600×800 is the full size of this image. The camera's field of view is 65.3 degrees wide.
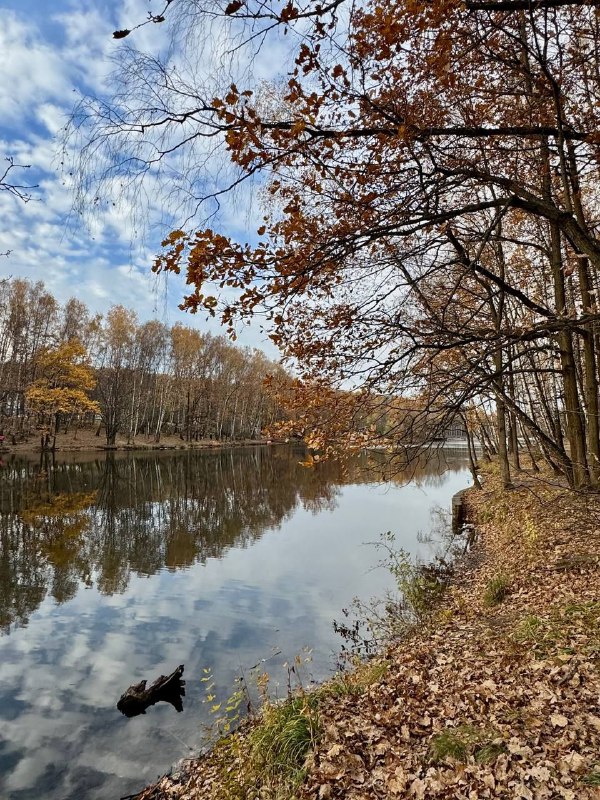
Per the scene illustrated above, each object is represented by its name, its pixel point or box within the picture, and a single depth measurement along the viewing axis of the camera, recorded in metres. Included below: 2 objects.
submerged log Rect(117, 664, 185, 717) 6.96
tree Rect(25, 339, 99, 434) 41.84
